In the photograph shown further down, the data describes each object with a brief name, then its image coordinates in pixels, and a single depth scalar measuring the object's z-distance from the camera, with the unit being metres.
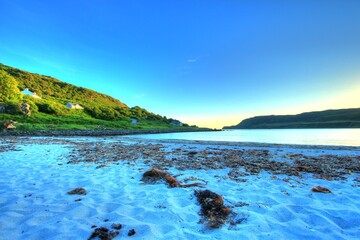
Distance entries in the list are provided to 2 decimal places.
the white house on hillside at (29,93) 82.94
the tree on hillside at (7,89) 61.24
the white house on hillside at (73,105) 87.42
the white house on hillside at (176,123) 137.98
